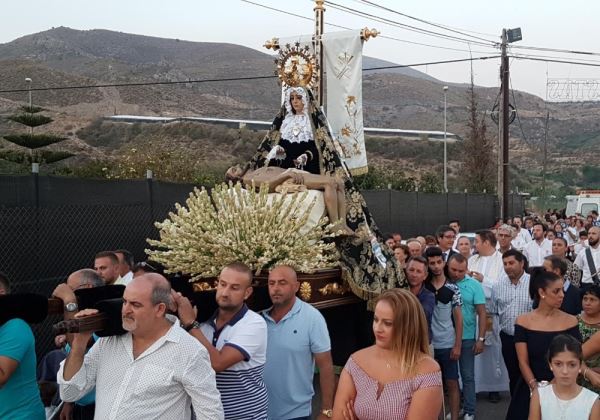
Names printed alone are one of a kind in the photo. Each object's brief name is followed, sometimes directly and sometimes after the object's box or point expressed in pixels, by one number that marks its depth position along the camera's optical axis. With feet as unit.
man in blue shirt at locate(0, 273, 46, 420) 12.04
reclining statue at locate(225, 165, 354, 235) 22.99
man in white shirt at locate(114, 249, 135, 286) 21.02
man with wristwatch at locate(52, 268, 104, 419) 13.87
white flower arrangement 17.90
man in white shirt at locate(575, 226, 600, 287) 33.65
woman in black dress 17.70
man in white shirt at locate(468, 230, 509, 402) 27.27
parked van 83.10
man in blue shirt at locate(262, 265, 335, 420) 15.26
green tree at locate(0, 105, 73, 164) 97.04
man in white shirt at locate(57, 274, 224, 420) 10.81
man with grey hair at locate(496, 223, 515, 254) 32.30
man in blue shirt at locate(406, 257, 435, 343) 22.47
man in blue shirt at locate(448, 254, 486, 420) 23.73
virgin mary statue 23.36
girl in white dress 14.23
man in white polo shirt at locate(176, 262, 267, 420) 12.92
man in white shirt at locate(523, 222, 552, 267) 41.57
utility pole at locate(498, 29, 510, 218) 70.08
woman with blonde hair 11.10
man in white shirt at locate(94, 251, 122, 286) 19.36
